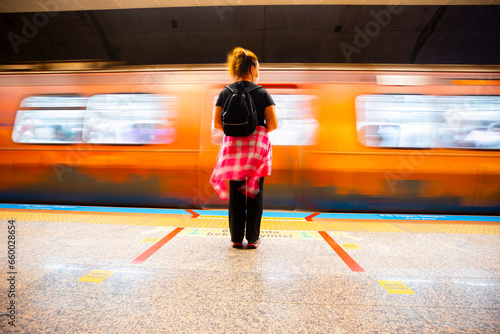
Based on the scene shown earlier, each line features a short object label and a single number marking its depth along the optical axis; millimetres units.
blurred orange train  3105
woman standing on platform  1747
